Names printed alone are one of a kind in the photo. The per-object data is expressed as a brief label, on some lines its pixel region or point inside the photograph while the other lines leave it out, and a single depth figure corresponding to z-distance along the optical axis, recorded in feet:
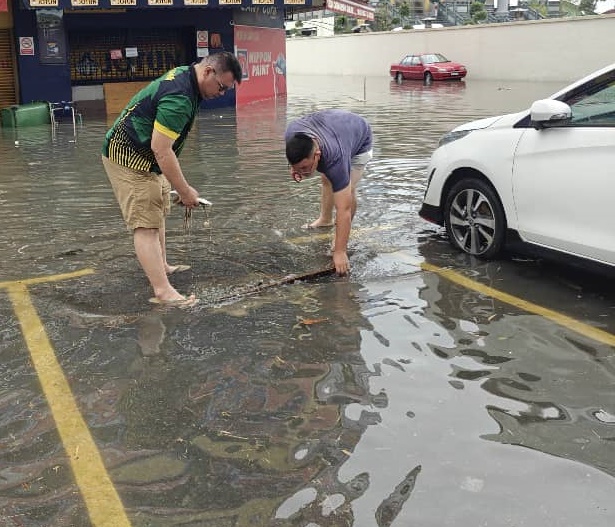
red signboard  74.90
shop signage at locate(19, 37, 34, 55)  60.90
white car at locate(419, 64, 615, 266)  14.45
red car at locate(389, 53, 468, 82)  108.17
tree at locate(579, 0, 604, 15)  186.35
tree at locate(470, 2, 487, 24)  163.32
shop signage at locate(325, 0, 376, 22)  81.05
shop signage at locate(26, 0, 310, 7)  55.16
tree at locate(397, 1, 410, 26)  194.39
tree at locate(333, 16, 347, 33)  193.47
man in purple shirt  14.66
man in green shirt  13.69
